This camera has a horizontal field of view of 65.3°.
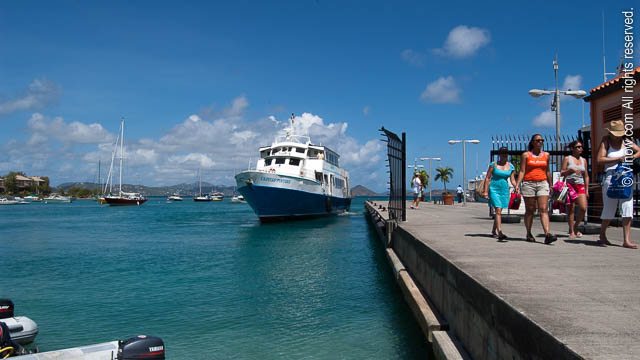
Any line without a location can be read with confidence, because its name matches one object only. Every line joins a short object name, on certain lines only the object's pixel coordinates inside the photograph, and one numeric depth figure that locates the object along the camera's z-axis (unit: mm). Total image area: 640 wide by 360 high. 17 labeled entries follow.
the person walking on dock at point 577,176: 8555
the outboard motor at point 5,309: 7648
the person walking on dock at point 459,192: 40422
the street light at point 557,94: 16766
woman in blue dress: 8852
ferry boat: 35844
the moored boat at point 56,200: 161750
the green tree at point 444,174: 85938
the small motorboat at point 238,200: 160925
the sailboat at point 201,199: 177725
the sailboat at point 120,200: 101238
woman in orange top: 7930
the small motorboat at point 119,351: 5742
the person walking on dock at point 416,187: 25625
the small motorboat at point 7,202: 128938
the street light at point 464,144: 39406
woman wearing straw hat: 7352
